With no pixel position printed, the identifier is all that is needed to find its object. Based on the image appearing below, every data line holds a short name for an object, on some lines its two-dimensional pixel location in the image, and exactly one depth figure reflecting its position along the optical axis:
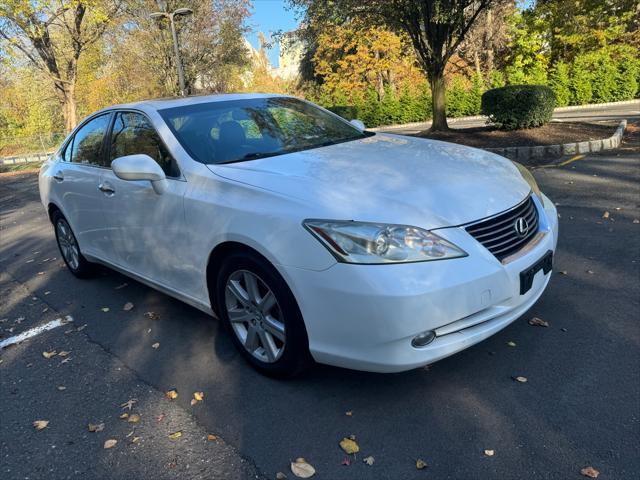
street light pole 18.36
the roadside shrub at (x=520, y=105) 11.91
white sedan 2.44
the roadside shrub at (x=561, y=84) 25.75
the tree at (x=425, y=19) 12.38
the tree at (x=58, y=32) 18.41
